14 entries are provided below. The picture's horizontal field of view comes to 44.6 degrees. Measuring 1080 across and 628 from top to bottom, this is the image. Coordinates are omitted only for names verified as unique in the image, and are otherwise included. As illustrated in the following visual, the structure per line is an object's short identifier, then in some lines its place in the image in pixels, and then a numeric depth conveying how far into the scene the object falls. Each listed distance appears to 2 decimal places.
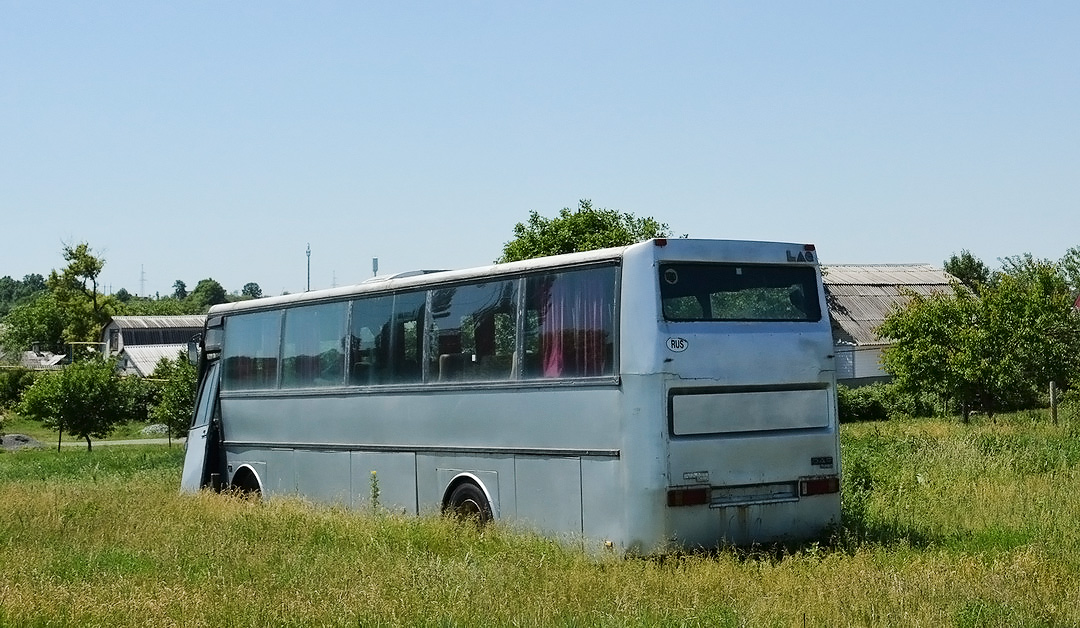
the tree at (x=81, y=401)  52.72
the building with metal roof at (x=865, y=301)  59.97
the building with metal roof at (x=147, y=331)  121.62
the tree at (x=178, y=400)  50.72
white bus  11.28
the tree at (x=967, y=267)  83.70
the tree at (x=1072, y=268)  72.25
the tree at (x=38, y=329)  136.50
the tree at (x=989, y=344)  36.38
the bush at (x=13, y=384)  84.12
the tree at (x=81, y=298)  98.94
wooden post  36.78
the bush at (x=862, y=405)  49.34
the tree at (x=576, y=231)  57.38
